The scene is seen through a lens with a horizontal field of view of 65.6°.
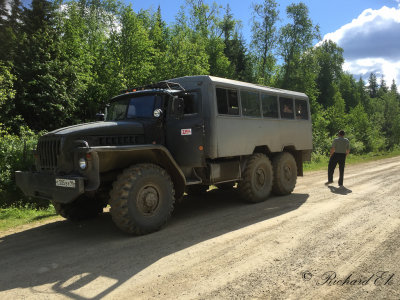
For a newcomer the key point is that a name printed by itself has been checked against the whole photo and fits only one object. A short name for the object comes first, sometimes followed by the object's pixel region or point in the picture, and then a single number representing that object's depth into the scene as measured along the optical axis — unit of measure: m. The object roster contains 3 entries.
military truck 5.20
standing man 11.57
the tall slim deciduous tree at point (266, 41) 37.88
